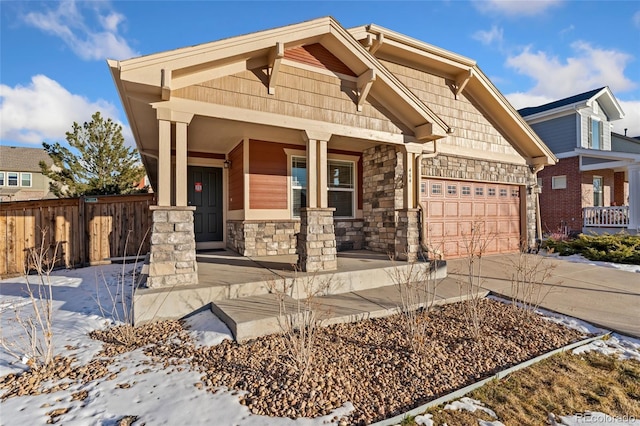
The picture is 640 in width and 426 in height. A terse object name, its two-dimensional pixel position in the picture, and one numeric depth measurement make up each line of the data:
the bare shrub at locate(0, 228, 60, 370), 2.95
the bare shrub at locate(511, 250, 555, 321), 4.50
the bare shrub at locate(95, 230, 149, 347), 3.59
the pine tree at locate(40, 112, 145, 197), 13.77
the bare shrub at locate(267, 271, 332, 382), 2.87
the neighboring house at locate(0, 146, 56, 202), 25.53
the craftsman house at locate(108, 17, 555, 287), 4.72
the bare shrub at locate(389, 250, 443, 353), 3.45
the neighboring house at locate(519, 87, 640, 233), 12.40
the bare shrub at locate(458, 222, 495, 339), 3.79
